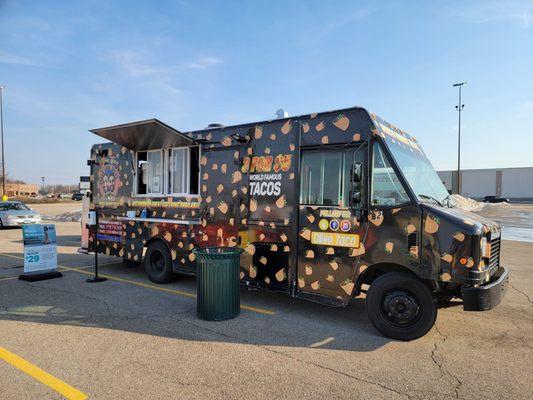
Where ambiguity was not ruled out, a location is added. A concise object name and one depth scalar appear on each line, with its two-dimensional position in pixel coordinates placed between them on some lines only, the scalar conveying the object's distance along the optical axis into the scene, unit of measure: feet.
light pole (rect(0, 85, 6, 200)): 106.07
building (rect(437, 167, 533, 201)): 232.53
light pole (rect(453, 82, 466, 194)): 123.85
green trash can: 17.28
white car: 62.23
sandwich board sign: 25.40
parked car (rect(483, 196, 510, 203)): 182.33
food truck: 14.96
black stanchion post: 25.09
